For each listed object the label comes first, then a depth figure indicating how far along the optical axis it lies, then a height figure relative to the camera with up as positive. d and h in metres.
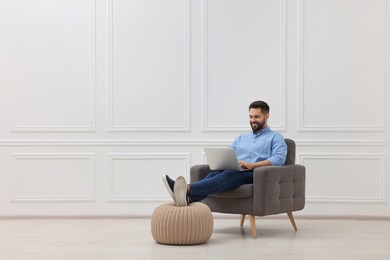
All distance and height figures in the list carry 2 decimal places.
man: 5.53 -0.27
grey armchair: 5.75 -0.53
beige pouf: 5.32 -0.71
